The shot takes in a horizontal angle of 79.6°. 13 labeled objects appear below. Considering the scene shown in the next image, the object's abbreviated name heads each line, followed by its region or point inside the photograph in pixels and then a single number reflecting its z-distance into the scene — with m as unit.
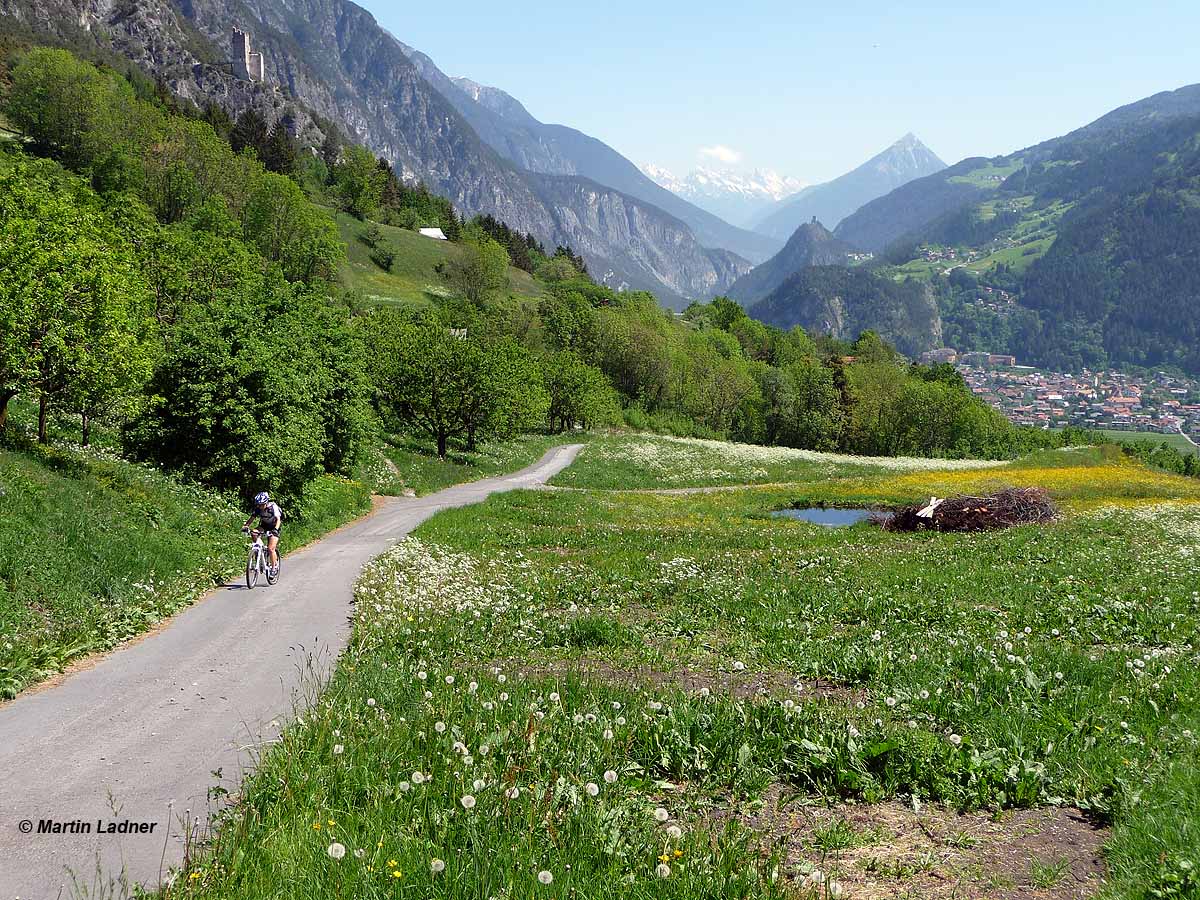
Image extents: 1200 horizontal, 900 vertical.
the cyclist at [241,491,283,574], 18.45
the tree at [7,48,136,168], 107.50
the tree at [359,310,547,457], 54.19
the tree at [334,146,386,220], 161.62
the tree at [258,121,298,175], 153.75
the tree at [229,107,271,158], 150.64
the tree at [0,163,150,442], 19.11
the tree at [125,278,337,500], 24.92
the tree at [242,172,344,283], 100.25
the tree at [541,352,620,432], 86.56
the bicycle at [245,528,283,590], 17.97
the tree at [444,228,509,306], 132.88
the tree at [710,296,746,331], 190.38
